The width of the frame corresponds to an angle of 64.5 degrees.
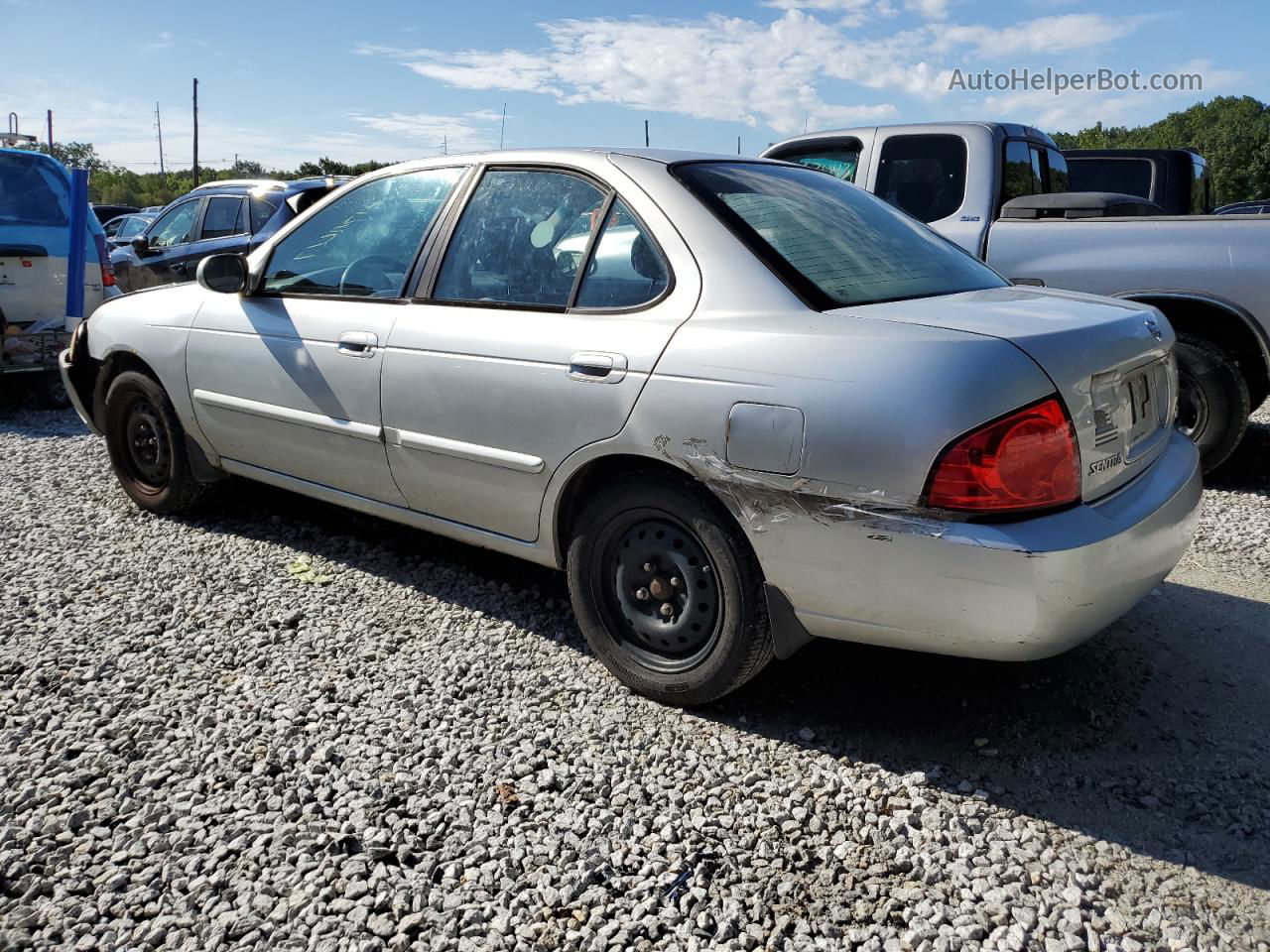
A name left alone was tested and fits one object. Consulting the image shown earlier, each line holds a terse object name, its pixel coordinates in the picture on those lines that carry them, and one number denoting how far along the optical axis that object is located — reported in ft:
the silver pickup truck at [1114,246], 16.72
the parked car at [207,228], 36.01
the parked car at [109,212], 80.79
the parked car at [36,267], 24.43
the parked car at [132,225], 53.01
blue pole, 25.55
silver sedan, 8.10
